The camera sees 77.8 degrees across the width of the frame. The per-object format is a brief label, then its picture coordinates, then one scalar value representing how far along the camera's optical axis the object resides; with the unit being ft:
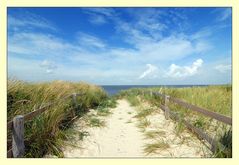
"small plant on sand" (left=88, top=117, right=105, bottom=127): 15.05
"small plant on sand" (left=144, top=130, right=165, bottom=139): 12.19
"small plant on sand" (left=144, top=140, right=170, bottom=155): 9.99
